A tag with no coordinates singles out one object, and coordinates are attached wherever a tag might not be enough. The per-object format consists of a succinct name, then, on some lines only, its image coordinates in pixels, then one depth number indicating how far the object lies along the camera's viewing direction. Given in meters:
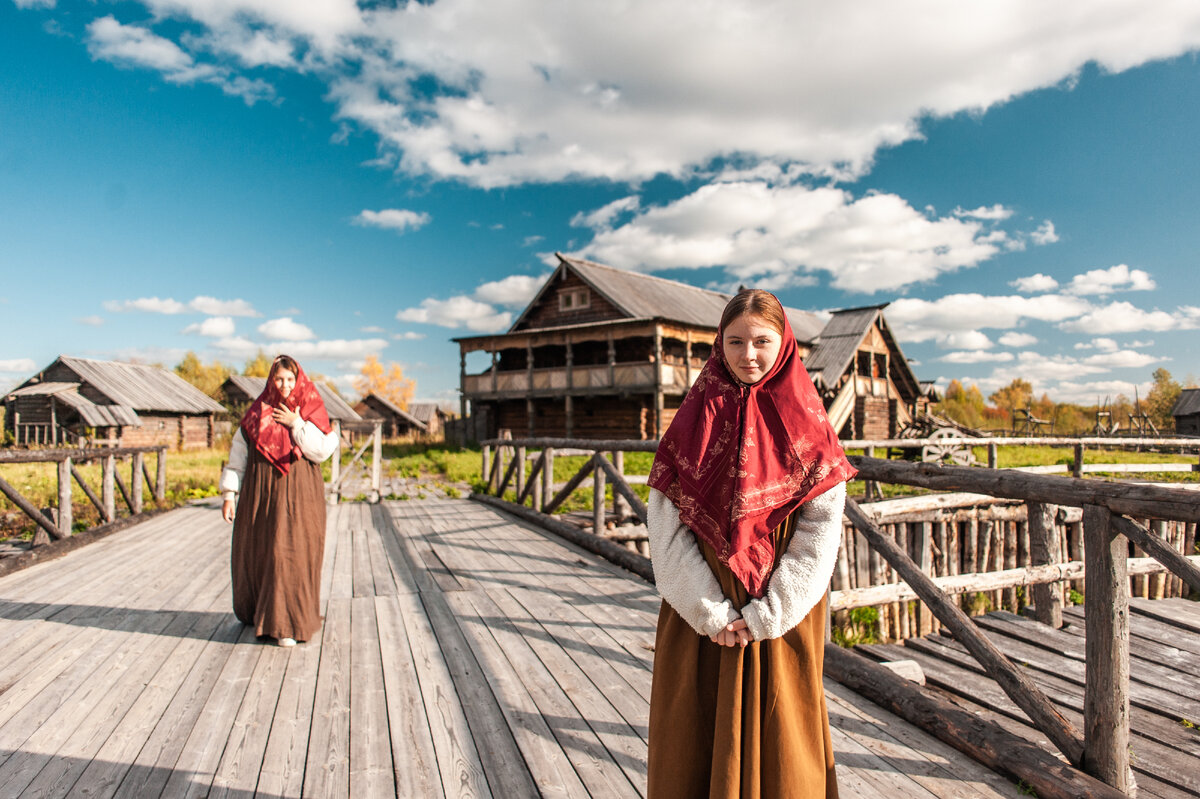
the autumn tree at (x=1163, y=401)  41.53
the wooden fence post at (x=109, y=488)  7.78
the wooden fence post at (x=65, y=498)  6.67
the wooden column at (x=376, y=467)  10.74
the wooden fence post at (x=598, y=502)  6.33
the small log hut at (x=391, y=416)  39.66
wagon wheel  17.09
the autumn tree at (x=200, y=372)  56.86
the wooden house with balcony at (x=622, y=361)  22.42
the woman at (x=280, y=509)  3.58
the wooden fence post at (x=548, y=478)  8.02
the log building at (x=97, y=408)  25.25
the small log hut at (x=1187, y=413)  37.62
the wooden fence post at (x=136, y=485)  8.74
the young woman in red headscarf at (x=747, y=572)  1.55
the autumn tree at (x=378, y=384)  73.75
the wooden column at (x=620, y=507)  7.69
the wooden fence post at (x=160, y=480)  9.78
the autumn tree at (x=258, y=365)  65.06
